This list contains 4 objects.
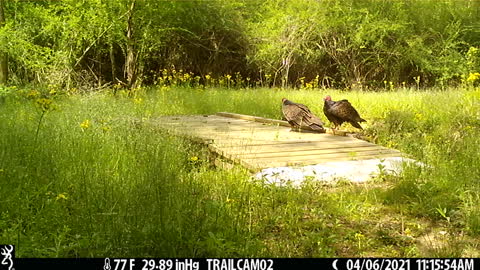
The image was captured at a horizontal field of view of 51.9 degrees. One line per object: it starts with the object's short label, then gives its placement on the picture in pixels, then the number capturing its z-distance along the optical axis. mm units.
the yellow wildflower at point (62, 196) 2446
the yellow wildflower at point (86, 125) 3537
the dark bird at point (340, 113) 5504
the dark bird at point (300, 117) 5629
